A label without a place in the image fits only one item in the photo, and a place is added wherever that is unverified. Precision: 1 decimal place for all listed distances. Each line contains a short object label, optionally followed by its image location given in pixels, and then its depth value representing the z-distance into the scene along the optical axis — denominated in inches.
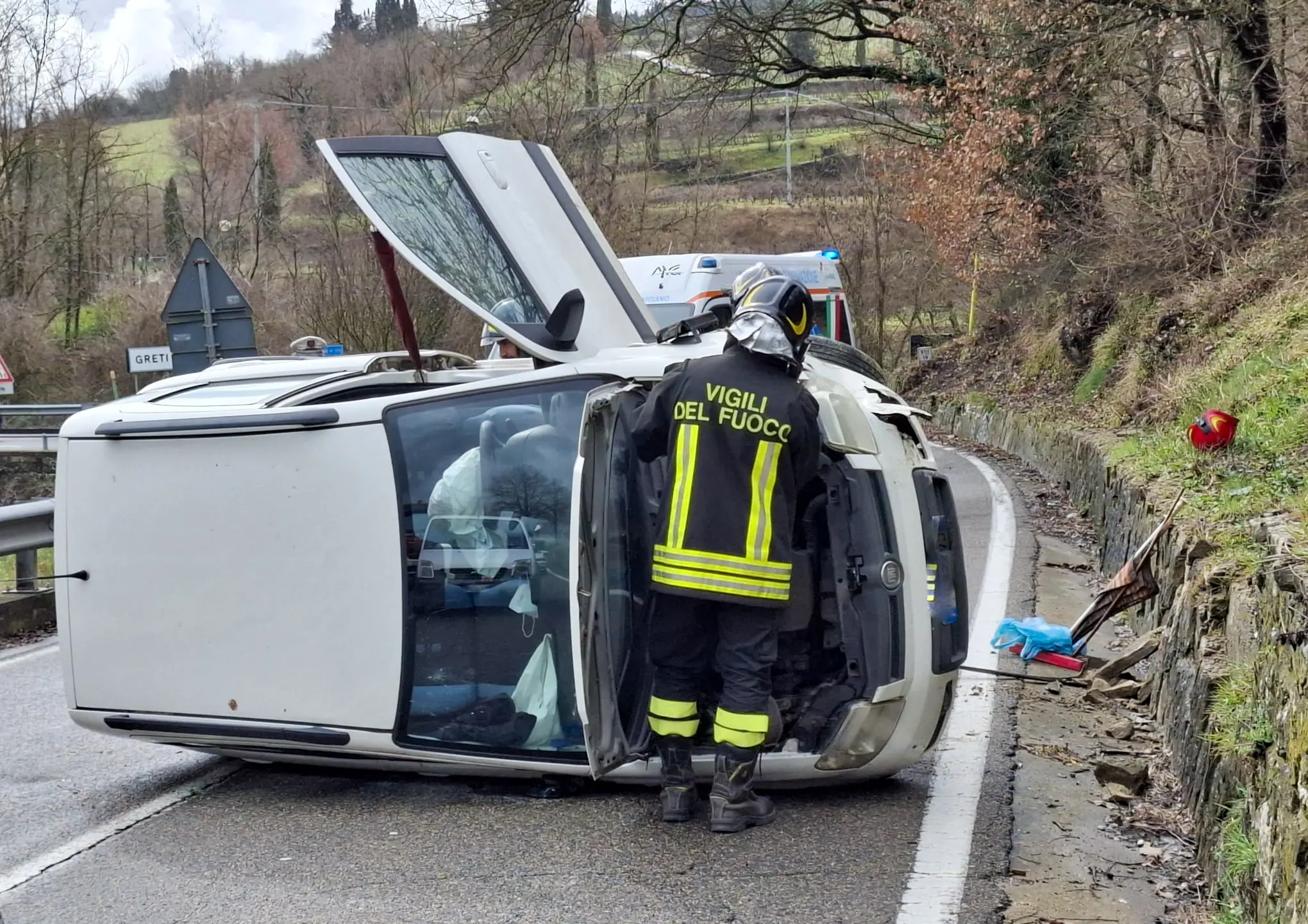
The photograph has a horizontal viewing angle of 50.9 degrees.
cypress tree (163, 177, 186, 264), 1584.6
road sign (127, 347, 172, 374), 565.9
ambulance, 528.4
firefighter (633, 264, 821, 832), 178.1
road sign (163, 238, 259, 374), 484.7
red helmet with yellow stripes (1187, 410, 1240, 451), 326.3
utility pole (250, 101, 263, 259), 1347.2
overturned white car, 186.5
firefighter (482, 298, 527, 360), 274.4
